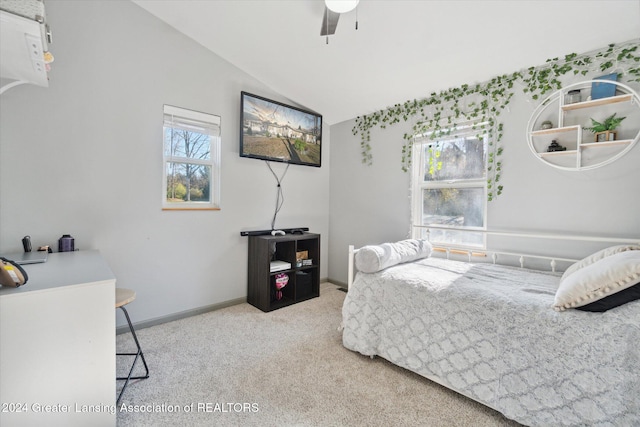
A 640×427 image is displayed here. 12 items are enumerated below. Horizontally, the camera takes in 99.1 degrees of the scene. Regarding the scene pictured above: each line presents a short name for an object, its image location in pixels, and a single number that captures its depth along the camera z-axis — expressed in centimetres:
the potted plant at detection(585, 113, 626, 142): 185
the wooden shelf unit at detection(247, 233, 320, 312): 287
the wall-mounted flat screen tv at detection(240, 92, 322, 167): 300
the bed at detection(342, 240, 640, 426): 120
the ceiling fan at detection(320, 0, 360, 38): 159
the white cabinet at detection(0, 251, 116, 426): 100
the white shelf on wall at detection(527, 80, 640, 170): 183
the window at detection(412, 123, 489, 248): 256
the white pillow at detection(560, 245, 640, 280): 161
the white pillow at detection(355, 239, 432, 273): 206
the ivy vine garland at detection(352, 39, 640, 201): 188
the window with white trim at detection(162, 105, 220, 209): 263
